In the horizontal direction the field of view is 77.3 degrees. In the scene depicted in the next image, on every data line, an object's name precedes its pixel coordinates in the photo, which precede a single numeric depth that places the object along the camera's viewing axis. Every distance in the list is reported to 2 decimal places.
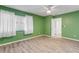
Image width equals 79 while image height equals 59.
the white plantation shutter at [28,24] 3.46
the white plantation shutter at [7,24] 2.41
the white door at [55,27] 4.32
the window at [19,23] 3.06
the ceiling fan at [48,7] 2.45
